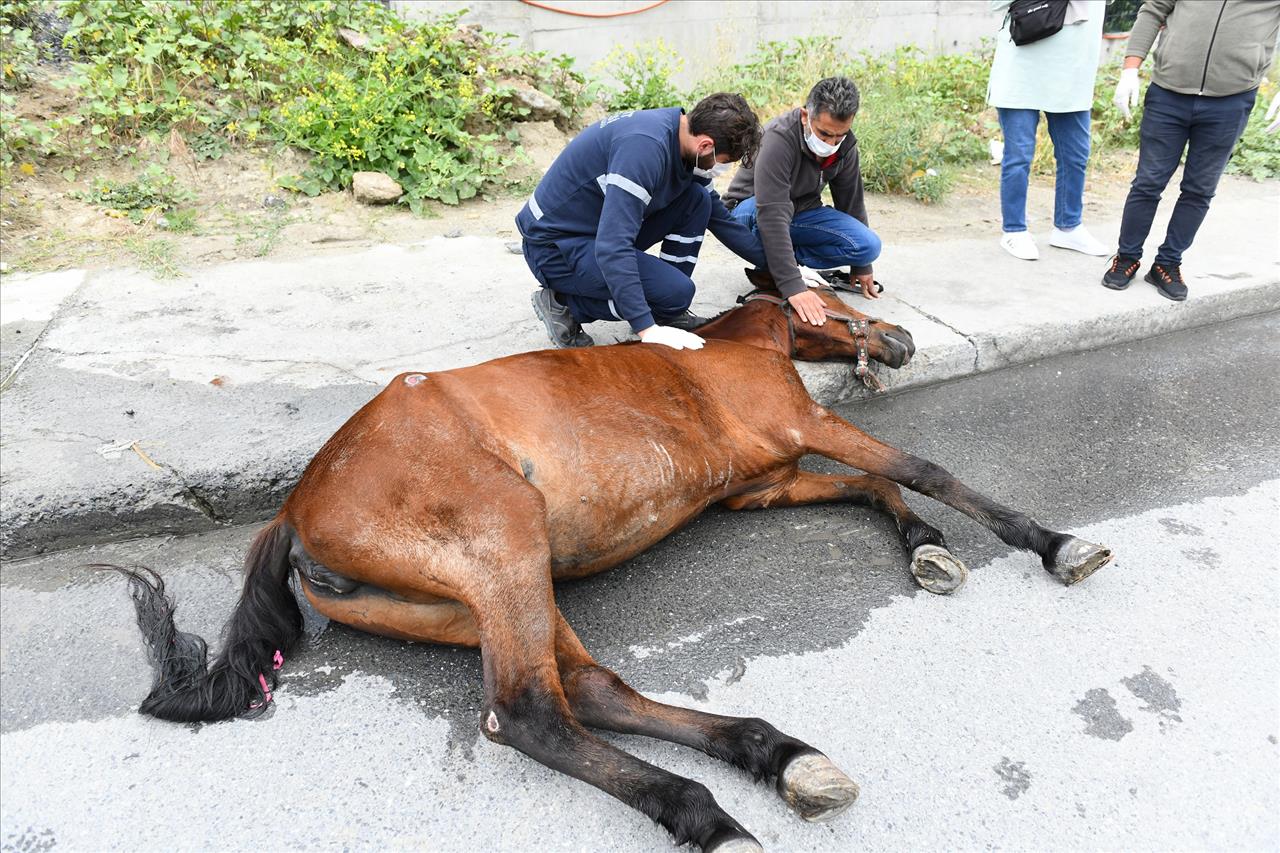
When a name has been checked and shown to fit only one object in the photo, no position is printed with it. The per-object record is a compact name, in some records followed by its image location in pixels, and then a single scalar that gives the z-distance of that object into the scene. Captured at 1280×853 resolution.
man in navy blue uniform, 3.05
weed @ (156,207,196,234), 4.94
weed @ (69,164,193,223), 5.06
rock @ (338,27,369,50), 6.01
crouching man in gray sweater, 3.51
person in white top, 4.70
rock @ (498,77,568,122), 6.18
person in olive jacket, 4.08
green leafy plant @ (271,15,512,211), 5.43
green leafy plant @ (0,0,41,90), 5.48
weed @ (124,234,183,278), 4.46
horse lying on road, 2.00
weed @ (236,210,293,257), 4.80
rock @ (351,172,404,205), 5.38
